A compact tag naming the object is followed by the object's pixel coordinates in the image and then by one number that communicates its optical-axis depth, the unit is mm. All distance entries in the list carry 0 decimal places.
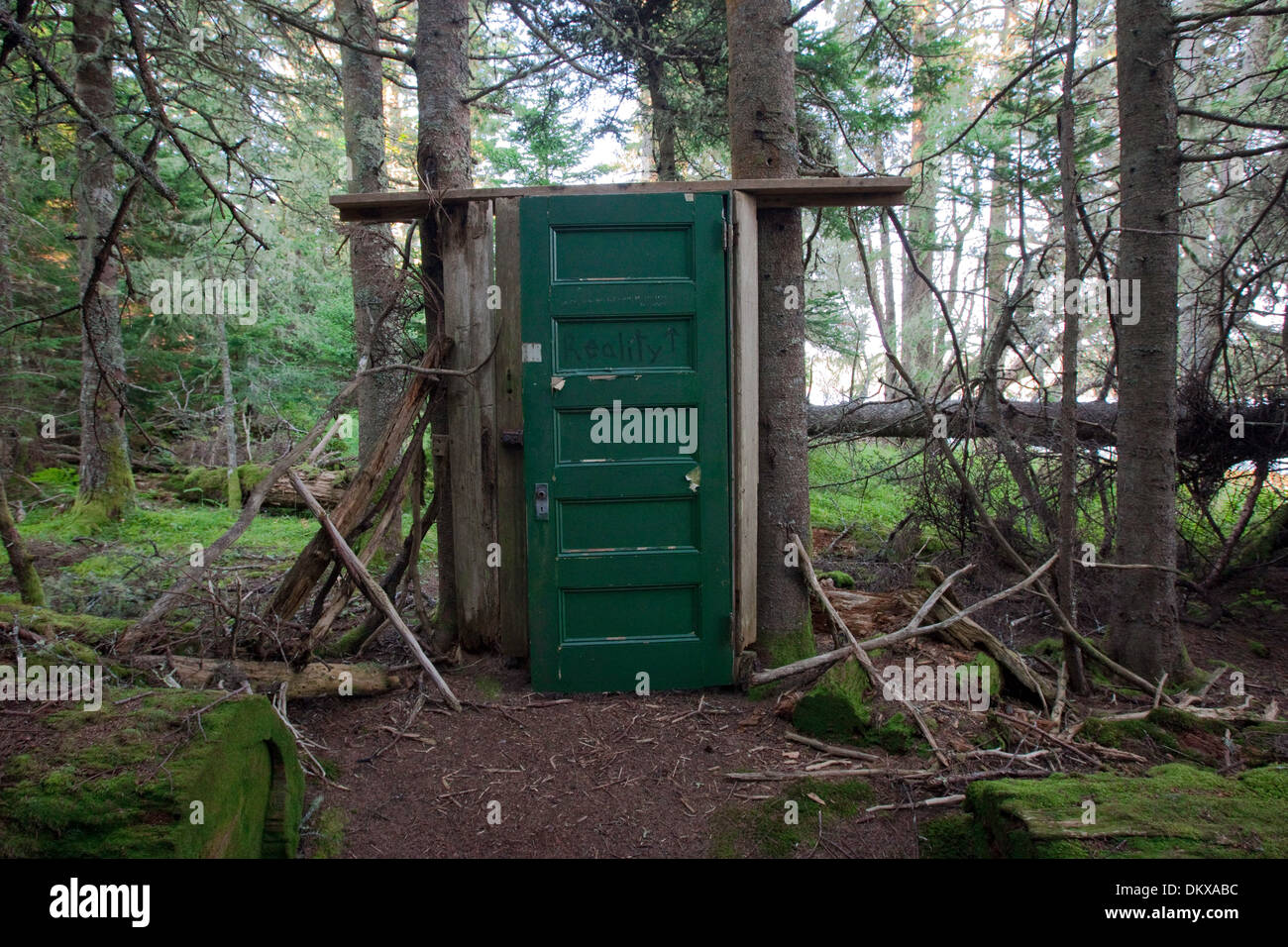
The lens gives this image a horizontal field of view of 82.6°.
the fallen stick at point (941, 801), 3580
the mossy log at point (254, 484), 11148
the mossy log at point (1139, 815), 2672
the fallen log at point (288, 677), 4199
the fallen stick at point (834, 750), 4004
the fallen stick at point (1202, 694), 4886
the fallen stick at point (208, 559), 4184
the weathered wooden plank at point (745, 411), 4730
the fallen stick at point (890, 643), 4531
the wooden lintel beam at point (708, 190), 4645
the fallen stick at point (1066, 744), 3982
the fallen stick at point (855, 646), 4040
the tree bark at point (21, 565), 4500
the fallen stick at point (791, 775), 3816
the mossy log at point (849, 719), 4129
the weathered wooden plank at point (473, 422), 4977
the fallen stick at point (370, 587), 4426
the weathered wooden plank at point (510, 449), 4906
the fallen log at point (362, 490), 4746
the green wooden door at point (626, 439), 4664
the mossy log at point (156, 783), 2602
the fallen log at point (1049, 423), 7184
